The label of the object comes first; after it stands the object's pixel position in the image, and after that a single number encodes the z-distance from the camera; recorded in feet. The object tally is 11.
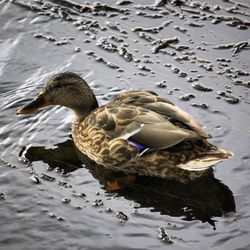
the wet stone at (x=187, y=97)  49.26
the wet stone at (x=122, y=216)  38.47
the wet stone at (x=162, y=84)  50.99
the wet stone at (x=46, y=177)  42.19
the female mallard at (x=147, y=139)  40.37
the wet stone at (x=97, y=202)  39.65
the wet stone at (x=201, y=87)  50.21
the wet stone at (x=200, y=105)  48.33
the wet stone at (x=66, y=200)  39.90
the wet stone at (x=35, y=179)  41.78
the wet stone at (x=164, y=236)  36.47
